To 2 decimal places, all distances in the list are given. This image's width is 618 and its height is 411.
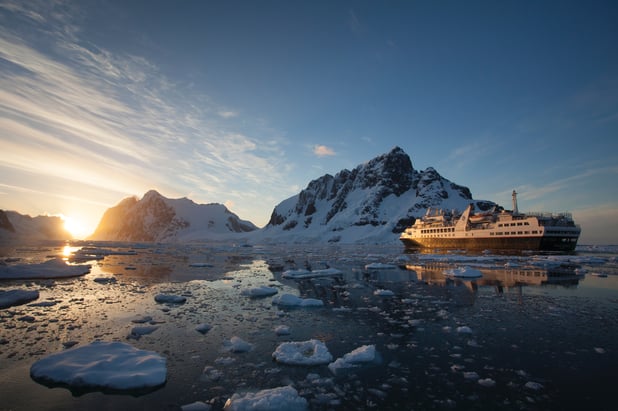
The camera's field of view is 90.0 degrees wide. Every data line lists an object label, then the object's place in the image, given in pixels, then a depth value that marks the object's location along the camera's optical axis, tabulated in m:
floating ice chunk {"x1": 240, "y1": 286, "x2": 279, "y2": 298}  16.98
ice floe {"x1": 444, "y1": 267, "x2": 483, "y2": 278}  23.36
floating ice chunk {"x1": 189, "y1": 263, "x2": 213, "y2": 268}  33.46
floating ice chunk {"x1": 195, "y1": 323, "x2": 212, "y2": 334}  10.43
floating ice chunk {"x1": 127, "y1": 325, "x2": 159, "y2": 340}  10.06
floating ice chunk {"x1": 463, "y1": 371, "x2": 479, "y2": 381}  7.00
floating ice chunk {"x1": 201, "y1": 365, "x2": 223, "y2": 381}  7.06
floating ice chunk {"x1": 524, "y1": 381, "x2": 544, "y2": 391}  6.47
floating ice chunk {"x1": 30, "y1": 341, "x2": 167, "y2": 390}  6.69
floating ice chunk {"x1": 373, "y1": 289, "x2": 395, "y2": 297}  16.79
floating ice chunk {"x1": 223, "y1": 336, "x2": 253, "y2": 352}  8.77
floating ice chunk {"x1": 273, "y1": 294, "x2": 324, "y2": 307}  14.70
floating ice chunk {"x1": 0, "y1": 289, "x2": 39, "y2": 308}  14.15
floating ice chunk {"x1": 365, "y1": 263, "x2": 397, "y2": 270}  31.02
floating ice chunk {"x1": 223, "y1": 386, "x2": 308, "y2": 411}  5.69
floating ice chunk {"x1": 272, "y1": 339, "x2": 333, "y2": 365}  7.95
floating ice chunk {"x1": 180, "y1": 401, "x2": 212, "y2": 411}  5.71
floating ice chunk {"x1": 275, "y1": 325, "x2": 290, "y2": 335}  10.32
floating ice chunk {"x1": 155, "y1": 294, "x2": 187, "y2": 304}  14.93
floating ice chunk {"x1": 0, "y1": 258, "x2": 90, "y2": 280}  22.20
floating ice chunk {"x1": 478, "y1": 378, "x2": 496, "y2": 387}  6.67
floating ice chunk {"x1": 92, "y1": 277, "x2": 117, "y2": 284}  21.14
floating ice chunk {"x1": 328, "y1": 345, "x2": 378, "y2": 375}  7.67
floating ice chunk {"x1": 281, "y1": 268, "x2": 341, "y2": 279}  24.46
